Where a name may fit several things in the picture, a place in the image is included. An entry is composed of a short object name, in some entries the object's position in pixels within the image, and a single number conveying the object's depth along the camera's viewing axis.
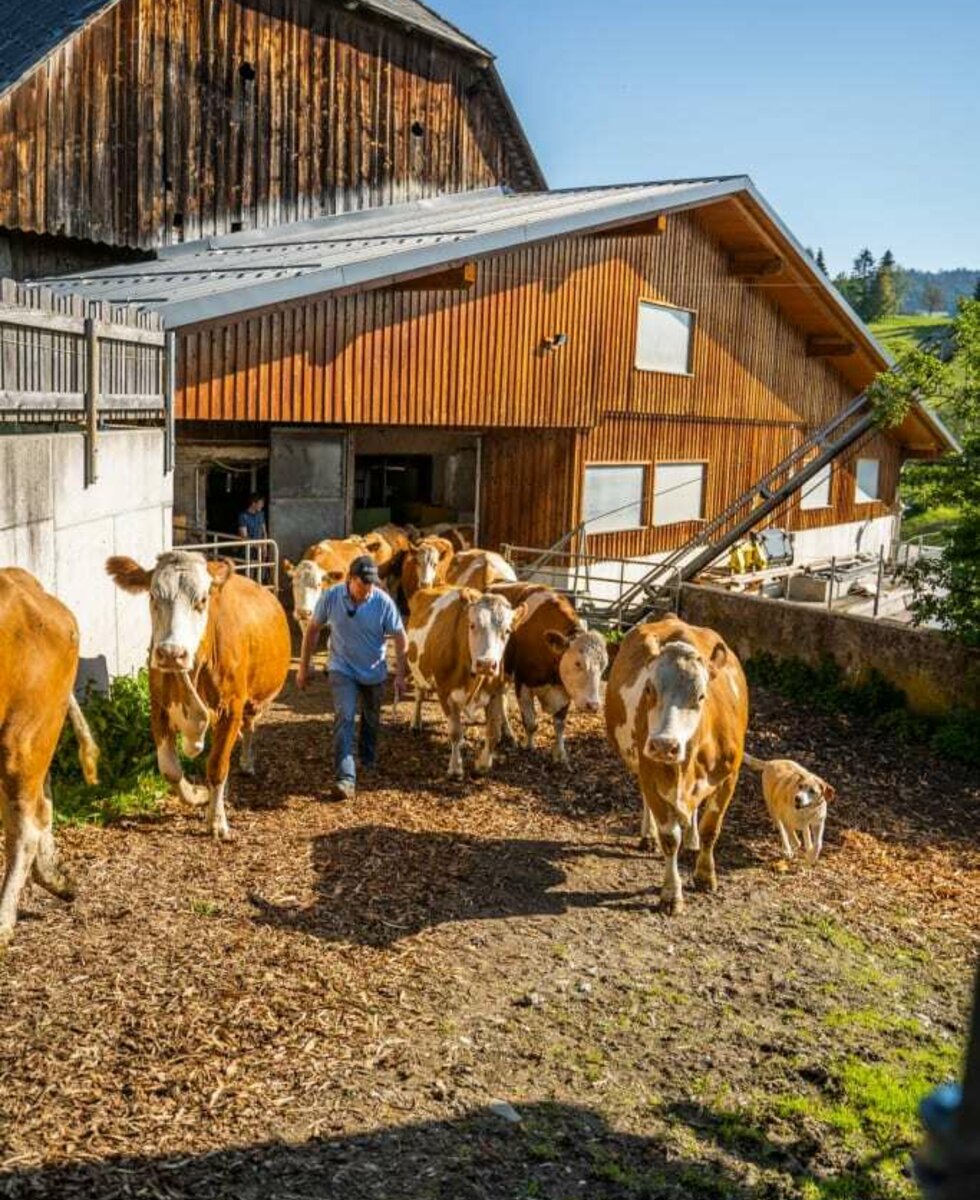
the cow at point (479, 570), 14.66
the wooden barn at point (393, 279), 15.42
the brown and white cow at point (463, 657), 9.98
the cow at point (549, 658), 10.30
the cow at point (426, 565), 15.16
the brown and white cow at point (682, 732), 7.09
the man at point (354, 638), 9.34
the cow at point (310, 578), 14.02
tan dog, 8.62
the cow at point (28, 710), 5.66
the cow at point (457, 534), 18.86
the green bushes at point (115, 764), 7.96
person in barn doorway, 17.44
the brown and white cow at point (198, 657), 7.07
